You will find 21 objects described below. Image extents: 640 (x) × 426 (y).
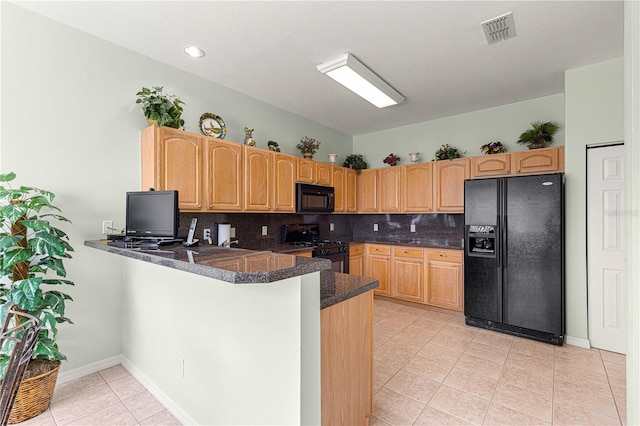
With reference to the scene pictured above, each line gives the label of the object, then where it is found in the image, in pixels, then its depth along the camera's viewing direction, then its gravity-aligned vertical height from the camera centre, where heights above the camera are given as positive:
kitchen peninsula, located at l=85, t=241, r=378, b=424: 1.24 -0.66
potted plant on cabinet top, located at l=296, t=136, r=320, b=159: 4.23 +0.99
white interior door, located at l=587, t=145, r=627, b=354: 2.79 -0.34
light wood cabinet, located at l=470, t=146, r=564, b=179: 3.41 +0.64
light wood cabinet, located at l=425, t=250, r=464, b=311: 3.80 -0.88
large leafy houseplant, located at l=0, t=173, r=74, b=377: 1.80 -0.31
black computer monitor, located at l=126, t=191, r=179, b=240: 2.12 +0.00
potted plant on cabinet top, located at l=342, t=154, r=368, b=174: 5.09 +0.91
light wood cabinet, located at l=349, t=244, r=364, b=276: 4.50 -0.71
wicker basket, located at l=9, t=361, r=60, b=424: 1.85 -1.21
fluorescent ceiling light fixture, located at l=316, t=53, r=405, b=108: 2.74 +1.42
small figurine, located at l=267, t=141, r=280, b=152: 3.78 +0.90
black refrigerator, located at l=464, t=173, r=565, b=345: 2.97 -0.46
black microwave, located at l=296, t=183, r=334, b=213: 3.92 +0.23
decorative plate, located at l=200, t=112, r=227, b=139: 3.10 +0.98
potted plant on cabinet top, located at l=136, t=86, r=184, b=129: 2.51 +0.94
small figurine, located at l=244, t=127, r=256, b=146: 3.45 +0.92
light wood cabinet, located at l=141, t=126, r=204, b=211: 2.53 +0.47
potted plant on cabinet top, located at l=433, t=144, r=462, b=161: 4.16 +0.90
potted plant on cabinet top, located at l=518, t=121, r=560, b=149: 3.49 +0.98
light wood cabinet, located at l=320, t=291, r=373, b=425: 1.47 -0.82
